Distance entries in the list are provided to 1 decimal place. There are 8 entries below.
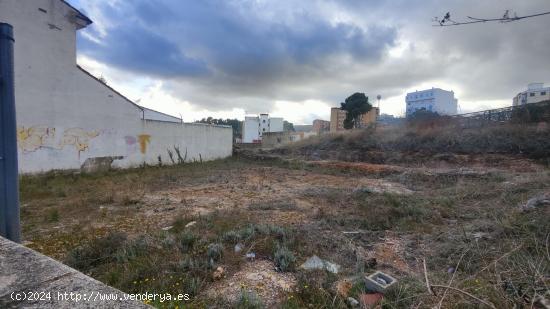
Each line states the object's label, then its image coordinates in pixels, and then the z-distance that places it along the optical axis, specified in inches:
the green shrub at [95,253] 116.2
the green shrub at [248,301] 84.1
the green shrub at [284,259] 112.1
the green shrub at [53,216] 188.7
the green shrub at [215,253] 119.7
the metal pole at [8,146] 68.5
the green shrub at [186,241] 131.0
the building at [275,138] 1326.3
